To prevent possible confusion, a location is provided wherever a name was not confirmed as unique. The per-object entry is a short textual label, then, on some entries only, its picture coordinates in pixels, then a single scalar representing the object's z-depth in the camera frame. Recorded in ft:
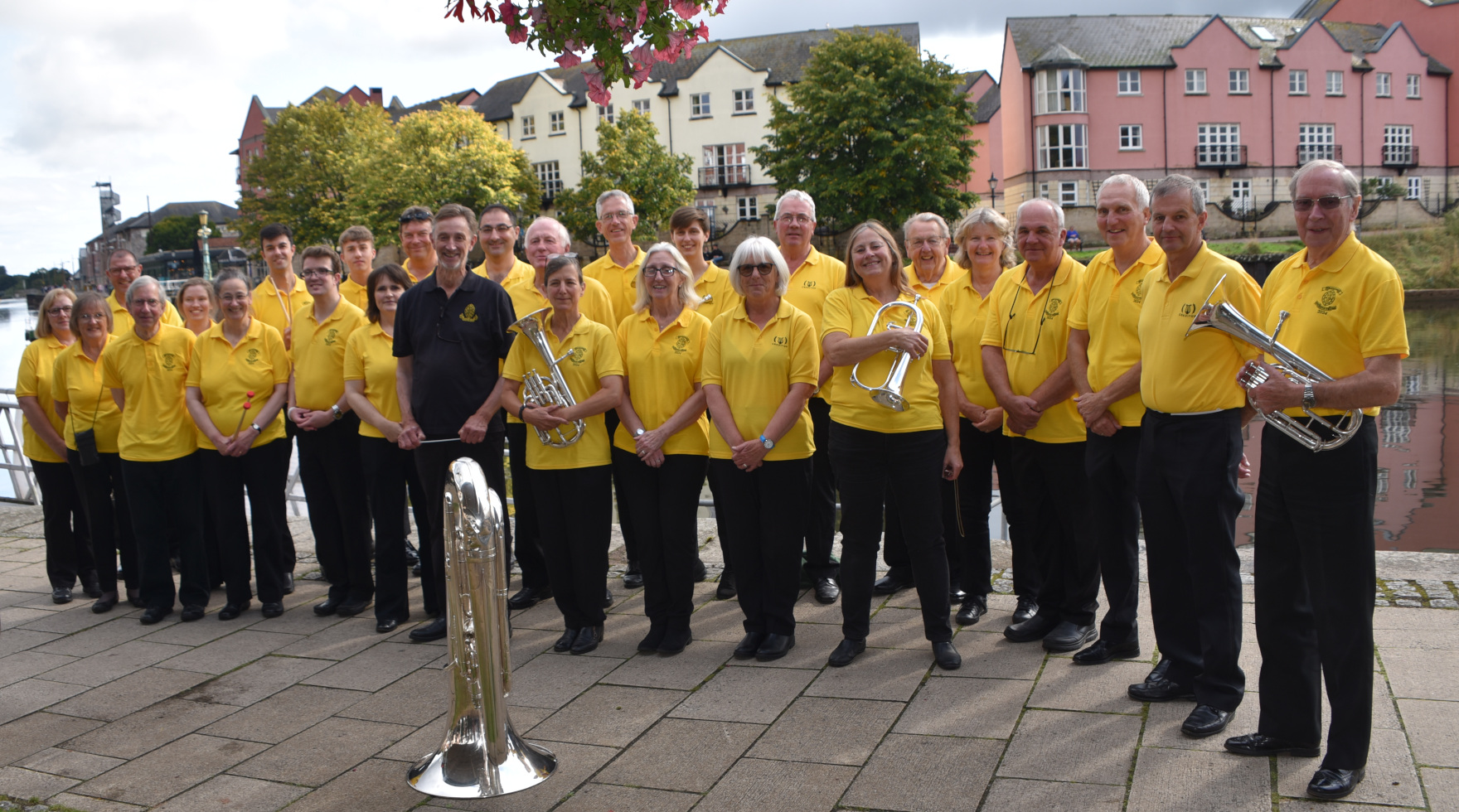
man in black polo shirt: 19.08
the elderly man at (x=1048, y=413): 17.37
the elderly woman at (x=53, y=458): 24.11
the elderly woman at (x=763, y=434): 17.31
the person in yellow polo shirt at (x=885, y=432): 16.67
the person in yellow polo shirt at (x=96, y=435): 23.20
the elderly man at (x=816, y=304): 20.84
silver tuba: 12.10
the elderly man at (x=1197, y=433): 13.69
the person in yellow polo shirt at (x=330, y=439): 21.24
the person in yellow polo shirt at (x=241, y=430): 21.48
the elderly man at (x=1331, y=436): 11.49
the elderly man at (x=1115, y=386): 15.61
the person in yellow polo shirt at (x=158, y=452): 21.67
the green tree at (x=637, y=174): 167.63
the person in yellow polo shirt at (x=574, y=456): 18.24
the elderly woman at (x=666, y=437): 18.21
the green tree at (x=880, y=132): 138.62
